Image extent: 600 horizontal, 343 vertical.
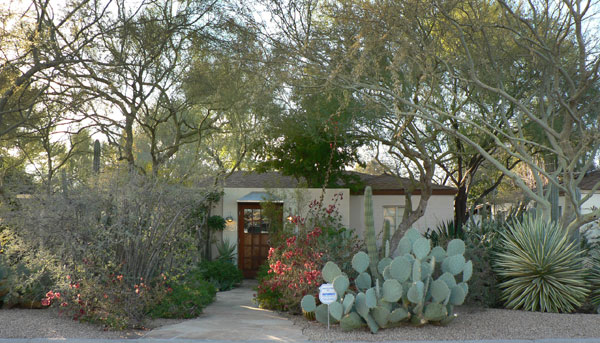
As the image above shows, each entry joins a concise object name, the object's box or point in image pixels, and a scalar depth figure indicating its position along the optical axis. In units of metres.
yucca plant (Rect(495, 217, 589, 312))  10.09
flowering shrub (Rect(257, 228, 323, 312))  9.61
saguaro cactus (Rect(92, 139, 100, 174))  13.01
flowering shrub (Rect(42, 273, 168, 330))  8.77
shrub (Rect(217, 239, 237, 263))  16.14
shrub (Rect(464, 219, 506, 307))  10.46
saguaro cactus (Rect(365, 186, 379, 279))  9.71
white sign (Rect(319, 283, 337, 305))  8.20
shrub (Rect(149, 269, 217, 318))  9.66
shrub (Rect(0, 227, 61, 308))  9.27
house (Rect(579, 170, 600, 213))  23.06
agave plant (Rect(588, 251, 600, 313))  10.38
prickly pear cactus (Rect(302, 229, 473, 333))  8.46
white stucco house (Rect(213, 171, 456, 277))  16.58
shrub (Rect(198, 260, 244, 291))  14.59
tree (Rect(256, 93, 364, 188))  14.73
